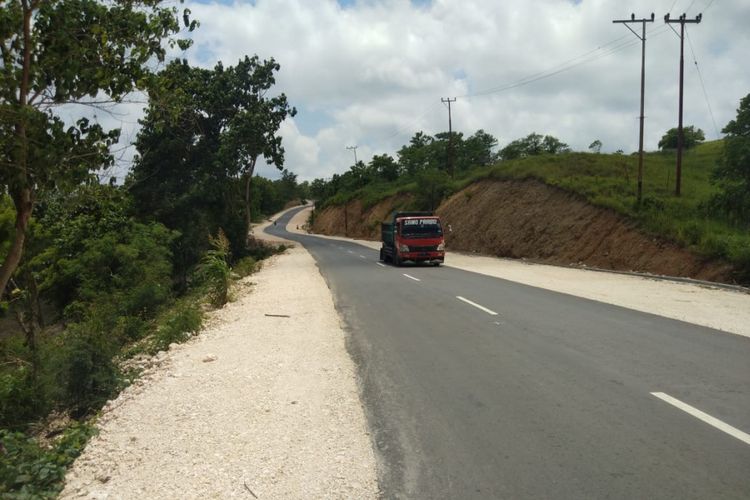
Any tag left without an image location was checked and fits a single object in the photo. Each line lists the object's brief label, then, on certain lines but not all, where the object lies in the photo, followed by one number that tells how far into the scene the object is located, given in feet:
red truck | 91.30
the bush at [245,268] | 86.12
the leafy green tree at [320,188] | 389.60
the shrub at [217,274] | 52.39
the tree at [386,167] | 310.65
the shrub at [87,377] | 26.25
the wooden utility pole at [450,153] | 179.96
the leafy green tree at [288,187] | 578.95
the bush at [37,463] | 15.18
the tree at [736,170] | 73.00
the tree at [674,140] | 195.21
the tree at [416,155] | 280.72
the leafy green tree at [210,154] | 129.18
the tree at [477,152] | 271.08
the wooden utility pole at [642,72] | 87.45
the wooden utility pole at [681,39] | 84.33
